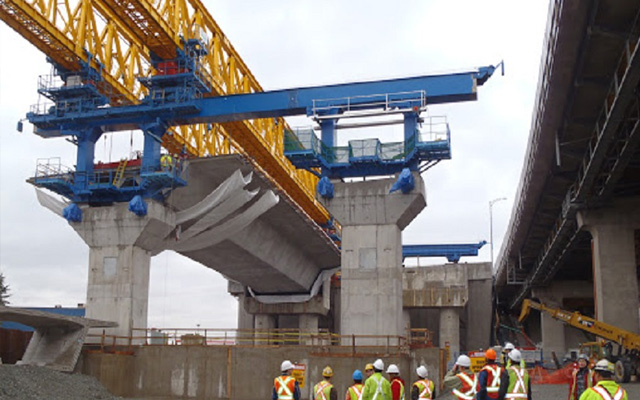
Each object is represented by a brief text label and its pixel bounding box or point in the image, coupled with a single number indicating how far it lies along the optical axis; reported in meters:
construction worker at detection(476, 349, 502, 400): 10.05
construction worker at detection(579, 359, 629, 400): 7.46
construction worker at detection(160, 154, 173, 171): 33.38
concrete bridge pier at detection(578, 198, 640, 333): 30.78
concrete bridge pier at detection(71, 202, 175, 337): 32.56
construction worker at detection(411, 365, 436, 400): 11.52
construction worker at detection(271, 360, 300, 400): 11.67
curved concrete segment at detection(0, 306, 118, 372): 28.93
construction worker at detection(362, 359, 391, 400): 11.80
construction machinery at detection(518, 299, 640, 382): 30.22
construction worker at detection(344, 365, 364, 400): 11.85
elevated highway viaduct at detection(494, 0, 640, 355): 19.14
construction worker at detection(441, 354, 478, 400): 10.64
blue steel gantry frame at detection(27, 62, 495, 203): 31.59
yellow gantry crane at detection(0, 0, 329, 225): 30.77
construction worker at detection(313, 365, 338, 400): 11.92
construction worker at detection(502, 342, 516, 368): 15.55
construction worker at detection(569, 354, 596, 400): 13.90
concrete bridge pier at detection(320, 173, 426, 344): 30.72
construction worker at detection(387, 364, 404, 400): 12.21
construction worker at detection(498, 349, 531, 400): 10.07
